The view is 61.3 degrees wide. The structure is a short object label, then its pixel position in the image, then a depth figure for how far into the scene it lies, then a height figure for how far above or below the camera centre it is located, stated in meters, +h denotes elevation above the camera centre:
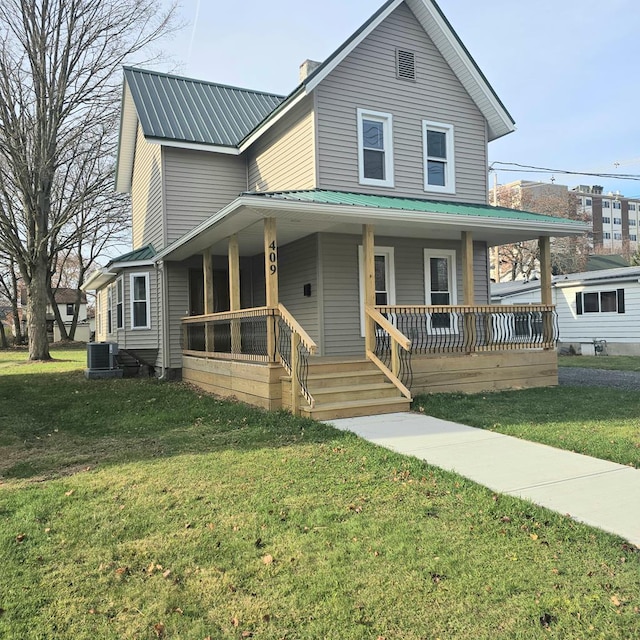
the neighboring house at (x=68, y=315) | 48.56 +2.38
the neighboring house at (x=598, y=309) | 19.91 +0.55
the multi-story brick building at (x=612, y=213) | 87.75 +18.70
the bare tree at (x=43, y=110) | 18.44 +8.10
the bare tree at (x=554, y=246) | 39.31 +5.79
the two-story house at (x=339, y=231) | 8.91 +1.91
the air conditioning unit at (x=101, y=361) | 13.97 -0.67
